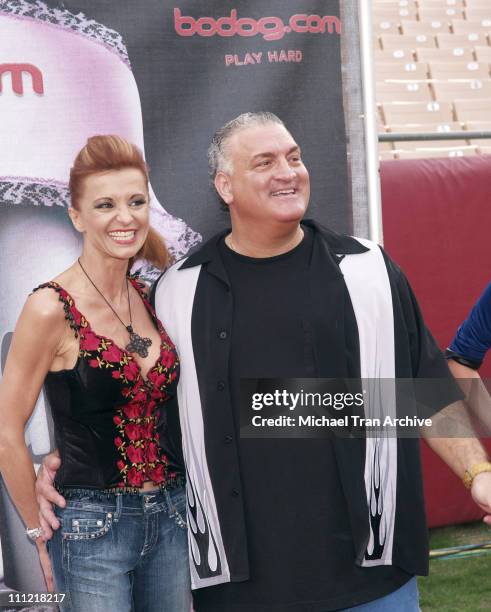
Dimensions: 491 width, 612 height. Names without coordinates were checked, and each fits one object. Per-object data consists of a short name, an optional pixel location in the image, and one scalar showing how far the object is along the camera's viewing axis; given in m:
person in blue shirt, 2.72
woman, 2.12
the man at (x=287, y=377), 2.20
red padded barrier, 4.73
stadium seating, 10.41
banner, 2.65
